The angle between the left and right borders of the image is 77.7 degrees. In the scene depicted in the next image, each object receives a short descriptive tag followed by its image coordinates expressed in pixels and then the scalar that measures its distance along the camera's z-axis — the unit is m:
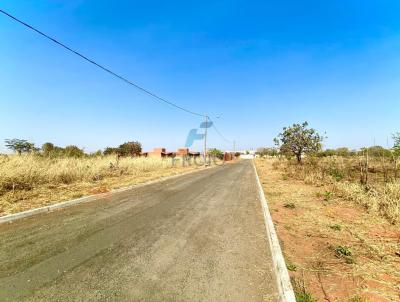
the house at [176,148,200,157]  81.28
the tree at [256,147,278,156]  128.35
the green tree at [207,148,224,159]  78.39
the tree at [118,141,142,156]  52.16
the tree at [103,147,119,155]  46.72
